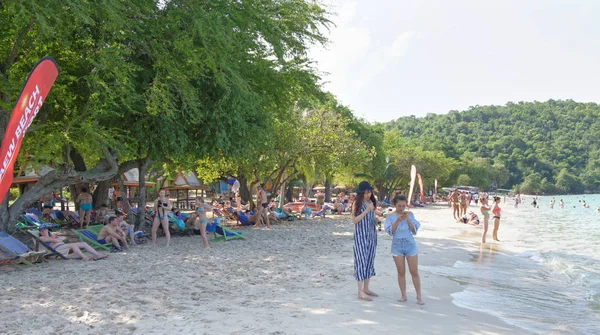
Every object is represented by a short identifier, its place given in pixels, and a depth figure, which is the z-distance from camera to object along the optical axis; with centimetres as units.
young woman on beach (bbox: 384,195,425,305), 641
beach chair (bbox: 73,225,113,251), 1092
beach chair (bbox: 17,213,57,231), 1446
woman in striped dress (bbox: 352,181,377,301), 647
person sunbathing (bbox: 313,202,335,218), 2599
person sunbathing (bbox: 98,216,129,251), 1115
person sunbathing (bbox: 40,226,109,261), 963
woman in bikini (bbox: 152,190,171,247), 1230
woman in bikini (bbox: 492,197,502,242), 1522
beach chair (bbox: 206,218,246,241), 1346
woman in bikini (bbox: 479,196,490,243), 1543
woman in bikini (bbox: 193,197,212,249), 1181
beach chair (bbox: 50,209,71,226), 1822
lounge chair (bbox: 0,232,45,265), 870
